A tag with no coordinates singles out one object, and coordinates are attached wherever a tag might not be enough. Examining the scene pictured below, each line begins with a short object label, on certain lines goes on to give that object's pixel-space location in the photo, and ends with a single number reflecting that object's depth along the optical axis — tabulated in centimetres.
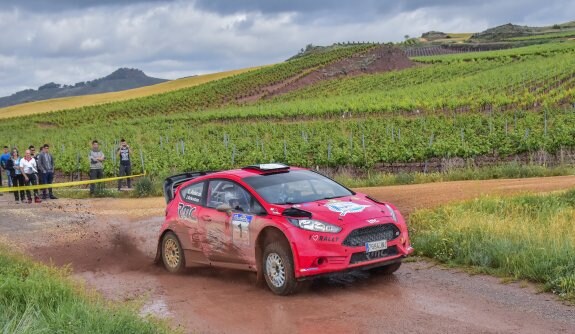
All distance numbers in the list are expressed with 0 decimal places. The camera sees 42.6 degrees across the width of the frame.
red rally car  911
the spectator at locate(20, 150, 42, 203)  2281
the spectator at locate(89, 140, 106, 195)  2447
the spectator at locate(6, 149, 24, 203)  2342
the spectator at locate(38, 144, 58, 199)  2367
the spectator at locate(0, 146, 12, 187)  2459
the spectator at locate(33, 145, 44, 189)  2362
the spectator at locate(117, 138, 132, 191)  2630
